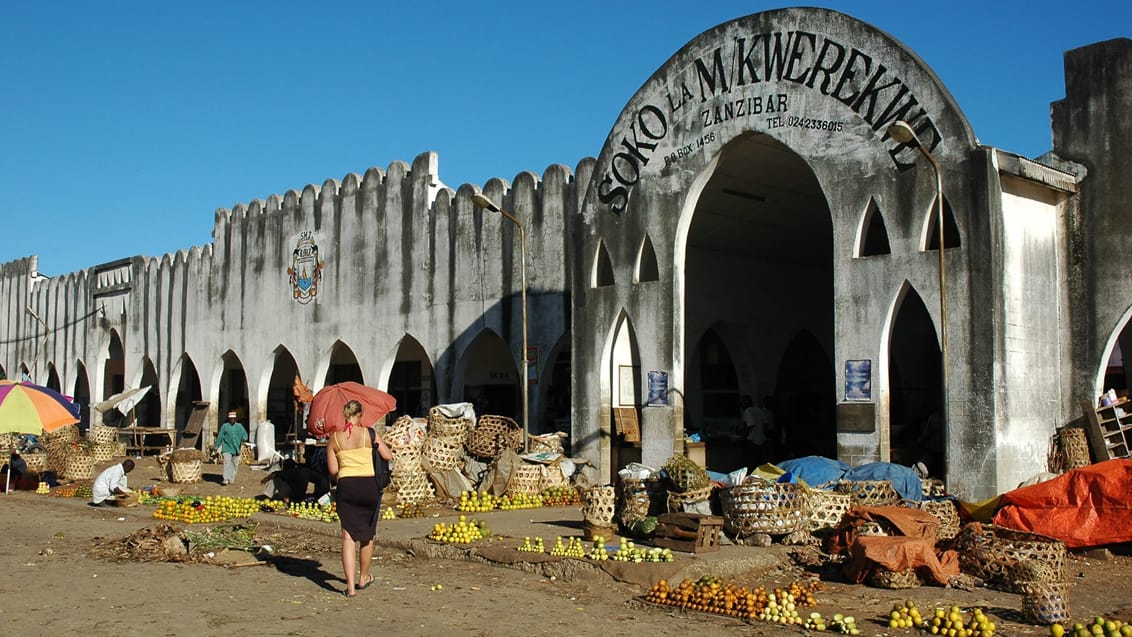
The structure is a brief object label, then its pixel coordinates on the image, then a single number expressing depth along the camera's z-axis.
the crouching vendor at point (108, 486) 17.25
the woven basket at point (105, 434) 30.15
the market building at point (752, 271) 13.48
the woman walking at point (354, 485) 9.46
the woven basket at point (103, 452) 23.35
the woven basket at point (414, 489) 16.47
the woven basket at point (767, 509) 11.76
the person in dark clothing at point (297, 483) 16.23
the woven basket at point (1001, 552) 9.60
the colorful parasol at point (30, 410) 18.12
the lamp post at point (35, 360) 39.66
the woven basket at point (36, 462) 23.16
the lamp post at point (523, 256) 18.14
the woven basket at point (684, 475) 12.45
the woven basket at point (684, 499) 12.35
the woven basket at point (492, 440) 18.72
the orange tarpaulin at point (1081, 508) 11.32
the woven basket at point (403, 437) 17.41
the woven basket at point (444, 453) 18.06
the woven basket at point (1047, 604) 8.28
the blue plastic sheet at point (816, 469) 12.85
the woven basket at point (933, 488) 13.09
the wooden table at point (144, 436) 30.19
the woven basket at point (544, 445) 18.41
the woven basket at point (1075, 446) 13.63
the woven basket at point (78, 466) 22.33
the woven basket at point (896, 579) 9.87
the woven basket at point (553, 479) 17.34
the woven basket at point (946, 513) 12.11
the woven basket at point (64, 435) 26.42
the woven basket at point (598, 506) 12.61
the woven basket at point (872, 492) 12.34
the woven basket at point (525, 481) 17.09
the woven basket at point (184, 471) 21.66
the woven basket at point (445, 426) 18.50
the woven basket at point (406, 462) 16.58
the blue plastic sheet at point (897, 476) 12.60
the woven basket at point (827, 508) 12.07
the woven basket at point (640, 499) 12.66
